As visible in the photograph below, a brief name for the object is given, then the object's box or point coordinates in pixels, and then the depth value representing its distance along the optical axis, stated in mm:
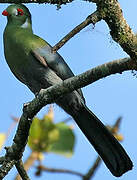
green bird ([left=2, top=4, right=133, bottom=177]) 9039
